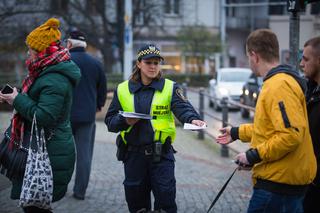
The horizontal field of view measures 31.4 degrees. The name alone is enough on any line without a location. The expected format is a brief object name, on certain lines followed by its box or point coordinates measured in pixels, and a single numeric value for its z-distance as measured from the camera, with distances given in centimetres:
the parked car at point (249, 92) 1702
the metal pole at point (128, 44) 2130
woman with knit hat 409
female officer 461
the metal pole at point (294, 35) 610
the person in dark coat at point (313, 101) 407
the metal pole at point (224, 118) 1050
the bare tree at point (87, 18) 2770
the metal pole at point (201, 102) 1316
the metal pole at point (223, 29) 4557
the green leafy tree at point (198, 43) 4244
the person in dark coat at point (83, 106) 662
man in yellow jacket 338
